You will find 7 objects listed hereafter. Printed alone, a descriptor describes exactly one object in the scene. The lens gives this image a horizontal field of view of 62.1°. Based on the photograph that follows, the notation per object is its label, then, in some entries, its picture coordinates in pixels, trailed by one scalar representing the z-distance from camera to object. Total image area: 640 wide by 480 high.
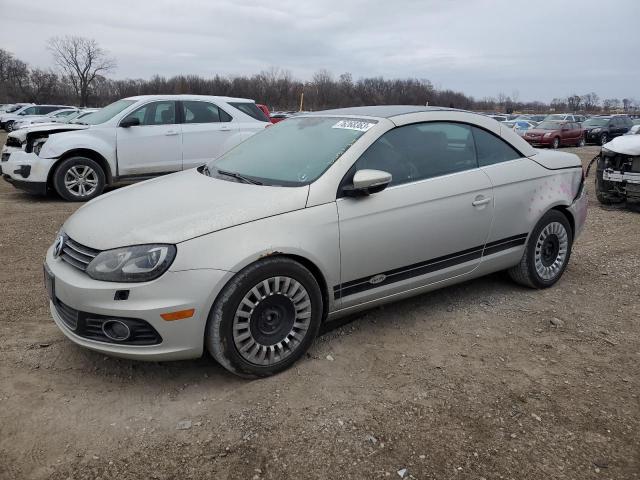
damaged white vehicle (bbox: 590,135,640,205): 7.72
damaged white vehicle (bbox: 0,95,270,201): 8.28
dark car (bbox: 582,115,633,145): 27.52
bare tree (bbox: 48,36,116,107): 80.56
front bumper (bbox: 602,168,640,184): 7.75
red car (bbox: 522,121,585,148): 23.94
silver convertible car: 2.81
